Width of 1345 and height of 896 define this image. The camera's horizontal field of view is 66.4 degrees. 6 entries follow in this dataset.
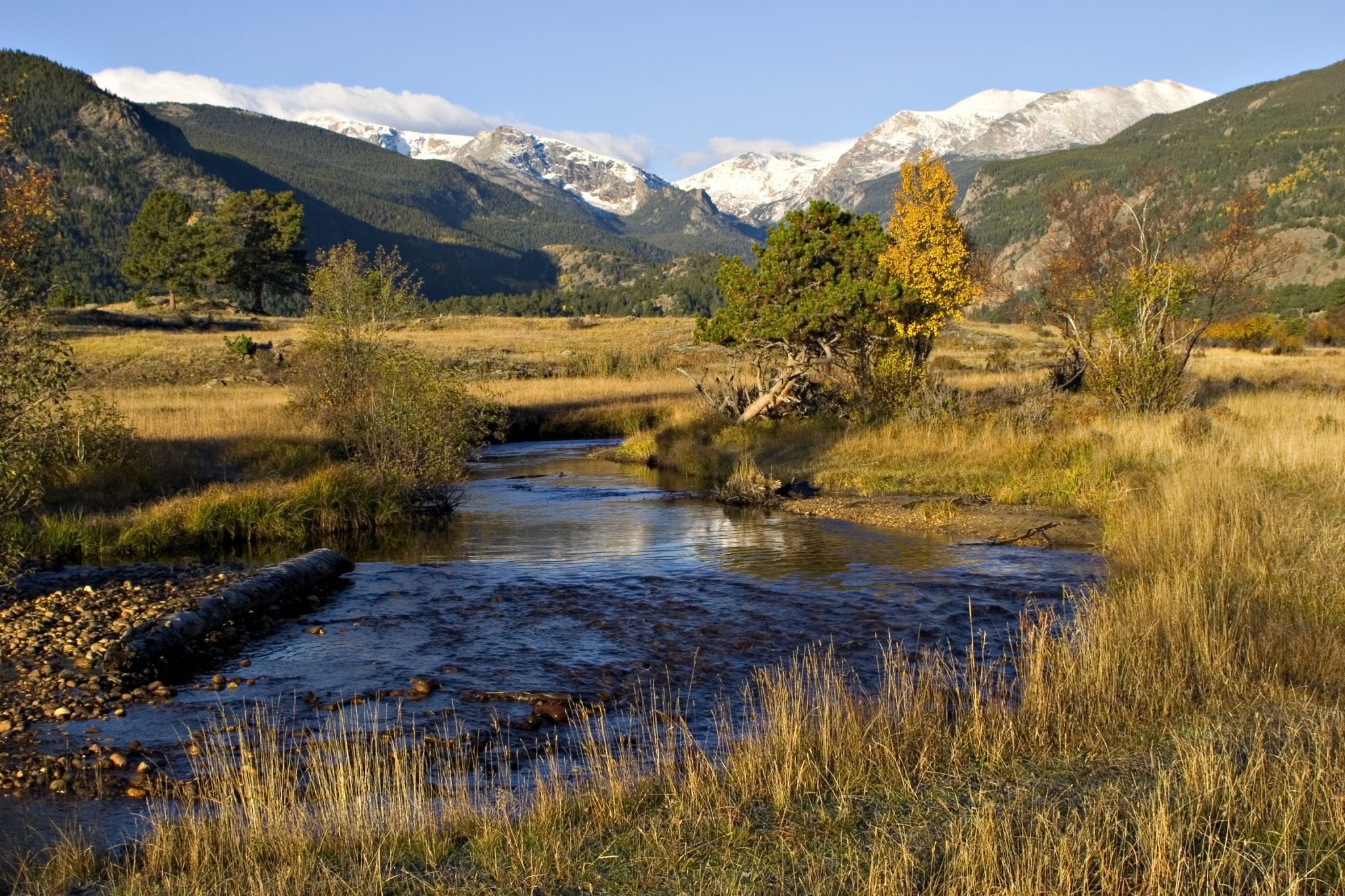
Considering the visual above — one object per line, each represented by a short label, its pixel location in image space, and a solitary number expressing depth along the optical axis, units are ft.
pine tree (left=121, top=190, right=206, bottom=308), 286.25
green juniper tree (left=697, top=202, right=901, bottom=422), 89.45
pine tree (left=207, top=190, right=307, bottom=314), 290.35
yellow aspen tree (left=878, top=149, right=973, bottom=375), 99.25
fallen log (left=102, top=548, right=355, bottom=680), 33.78
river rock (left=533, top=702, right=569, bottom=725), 29.99
